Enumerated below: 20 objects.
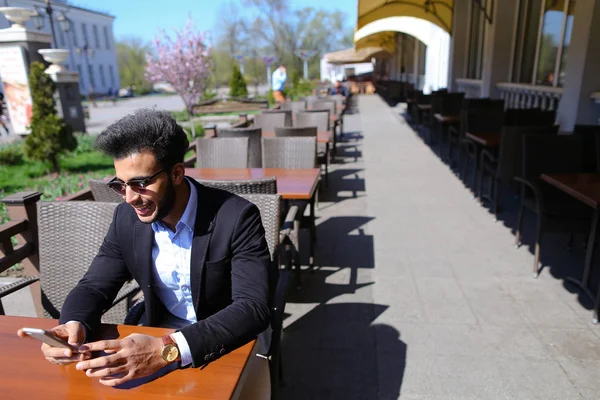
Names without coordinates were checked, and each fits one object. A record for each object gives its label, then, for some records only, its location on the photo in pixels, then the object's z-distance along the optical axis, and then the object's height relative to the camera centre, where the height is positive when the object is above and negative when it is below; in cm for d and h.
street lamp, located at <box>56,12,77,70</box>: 1524 +252
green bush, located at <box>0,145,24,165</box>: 764 -112
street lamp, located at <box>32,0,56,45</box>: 1190 +205
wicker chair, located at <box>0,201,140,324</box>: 204 -71
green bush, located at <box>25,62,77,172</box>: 676 -55
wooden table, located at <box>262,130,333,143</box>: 552 -69
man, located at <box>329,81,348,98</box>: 2005 -33
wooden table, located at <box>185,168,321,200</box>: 287 -70
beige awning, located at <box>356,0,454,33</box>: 1160 +192
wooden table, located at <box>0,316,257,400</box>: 103 -71
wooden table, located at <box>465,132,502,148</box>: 434 -63
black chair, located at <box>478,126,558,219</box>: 377 -62
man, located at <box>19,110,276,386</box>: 113 -58
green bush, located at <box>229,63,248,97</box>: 1917 +14
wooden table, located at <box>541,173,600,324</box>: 249 -67
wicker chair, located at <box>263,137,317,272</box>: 402 -62
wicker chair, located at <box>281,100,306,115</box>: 886 -44
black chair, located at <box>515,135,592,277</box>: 330 -67
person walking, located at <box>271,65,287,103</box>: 1525 +4
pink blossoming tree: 1177 +64
